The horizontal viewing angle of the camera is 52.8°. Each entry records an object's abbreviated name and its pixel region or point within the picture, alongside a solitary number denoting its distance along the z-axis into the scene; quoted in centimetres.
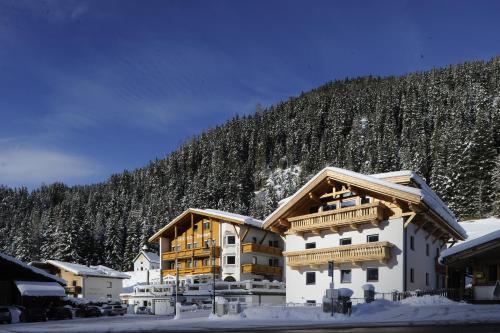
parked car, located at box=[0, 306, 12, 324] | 3638
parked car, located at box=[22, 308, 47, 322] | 3981
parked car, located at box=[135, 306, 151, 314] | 5045
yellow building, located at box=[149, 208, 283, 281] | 5628
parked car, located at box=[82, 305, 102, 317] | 4541
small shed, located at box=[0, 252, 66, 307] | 4303
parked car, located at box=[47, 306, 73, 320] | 4325
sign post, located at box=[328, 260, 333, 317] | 2681
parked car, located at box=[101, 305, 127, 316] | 4631
